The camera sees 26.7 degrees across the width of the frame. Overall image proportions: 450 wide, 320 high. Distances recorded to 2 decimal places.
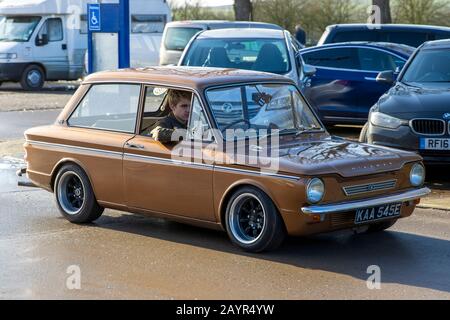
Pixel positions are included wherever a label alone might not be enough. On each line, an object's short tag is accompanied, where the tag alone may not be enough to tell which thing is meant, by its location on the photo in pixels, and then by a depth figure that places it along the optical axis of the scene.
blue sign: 14.23
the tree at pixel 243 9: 35.12
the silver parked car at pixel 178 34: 24.02
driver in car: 8.24
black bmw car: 10.65
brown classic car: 7.43
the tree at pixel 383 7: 28.36
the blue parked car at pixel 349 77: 15.38
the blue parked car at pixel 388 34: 18.73
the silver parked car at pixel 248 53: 13.66
